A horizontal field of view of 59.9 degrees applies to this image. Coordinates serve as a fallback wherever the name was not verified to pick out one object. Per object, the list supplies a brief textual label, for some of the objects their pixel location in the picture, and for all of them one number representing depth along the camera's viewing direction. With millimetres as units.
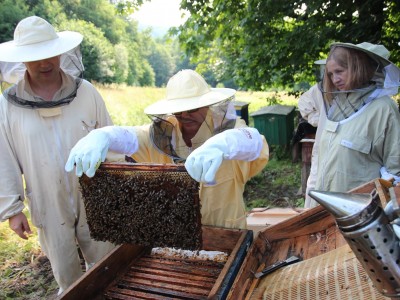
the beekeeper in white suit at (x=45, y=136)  2301
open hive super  1421
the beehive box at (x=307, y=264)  1146
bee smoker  738
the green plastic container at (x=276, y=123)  7941
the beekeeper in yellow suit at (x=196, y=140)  1783
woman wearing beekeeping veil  2205
